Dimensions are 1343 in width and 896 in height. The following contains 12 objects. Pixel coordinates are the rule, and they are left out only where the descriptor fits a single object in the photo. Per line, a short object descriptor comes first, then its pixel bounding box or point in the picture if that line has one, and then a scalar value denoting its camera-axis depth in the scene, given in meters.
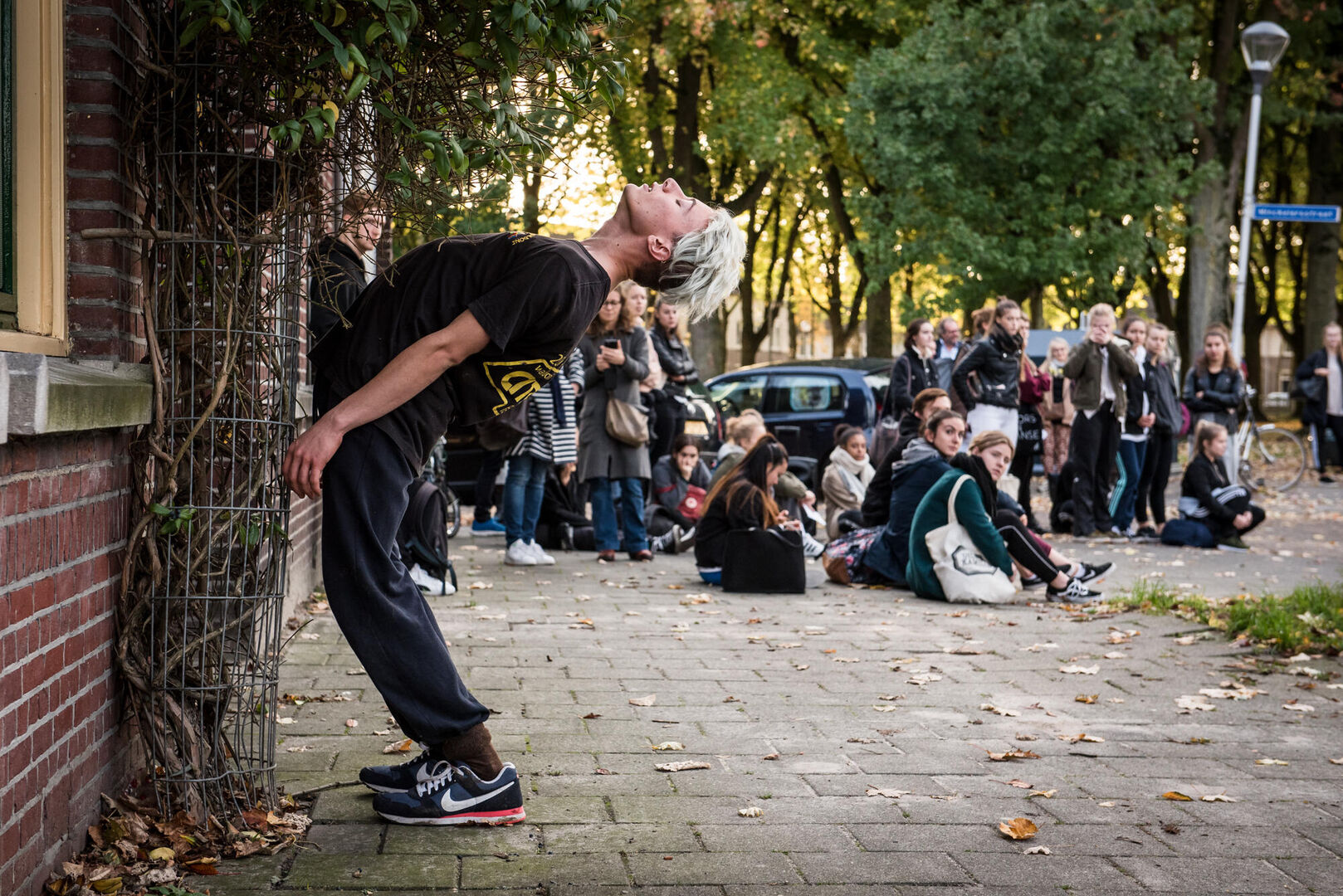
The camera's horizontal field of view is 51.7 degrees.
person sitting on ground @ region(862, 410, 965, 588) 9.59
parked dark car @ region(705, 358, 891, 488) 16.94
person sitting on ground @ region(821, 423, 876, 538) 12.09
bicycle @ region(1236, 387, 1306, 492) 18.66
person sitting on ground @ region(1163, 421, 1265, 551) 12.60
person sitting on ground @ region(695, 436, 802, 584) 9.70
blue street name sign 16.75
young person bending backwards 3.81
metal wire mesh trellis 3.71
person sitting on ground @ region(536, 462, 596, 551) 11.95
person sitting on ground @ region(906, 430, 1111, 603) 9.13
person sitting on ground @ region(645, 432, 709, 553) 12.05
